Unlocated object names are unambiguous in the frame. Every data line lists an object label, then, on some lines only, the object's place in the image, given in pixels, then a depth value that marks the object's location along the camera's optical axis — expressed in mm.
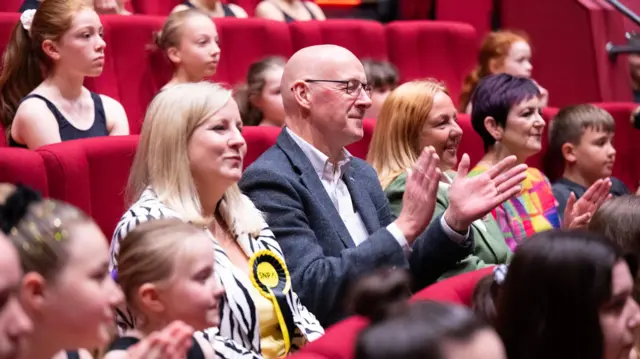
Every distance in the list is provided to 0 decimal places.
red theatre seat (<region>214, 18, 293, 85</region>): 6953
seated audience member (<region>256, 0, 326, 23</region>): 7473
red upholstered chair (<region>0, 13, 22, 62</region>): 6343
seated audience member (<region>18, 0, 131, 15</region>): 6871
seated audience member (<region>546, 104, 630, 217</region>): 6701
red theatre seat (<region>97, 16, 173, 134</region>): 6572
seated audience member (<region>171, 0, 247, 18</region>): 7145
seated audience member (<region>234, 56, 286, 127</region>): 6687
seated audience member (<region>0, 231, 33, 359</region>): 4196
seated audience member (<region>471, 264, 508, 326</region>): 4822
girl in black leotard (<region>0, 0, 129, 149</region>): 6126
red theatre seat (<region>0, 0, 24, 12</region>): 6842
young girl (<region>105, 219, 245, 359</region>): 4832
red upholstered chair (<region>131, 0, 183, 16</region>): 7305
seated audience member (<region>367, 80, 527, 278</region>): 5833
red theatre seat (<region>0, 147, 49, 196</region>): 5141
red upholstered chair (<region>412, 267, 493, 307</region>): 4905
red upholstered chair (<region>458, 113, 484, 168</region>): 6469
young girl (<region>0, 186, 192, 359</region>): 4552
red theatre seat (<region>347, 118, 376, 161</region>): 6250
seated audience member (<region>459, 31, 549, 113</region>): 7481
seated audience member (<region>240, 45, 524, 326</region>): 5322
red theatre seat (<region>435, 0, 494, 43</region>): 8960
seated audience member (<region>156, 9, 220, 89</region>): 6605
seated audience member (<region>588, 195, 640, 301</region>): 5175
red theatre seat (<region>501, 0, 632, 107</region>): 7977
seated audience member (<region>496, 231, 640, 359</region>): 4645
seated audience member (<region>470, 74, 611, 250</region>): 6191
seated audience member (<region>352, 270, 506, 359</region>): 3962
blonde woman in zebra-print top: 5181
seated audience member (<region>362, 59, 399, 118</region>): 6965
